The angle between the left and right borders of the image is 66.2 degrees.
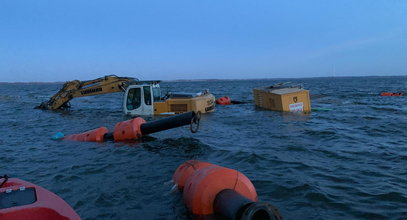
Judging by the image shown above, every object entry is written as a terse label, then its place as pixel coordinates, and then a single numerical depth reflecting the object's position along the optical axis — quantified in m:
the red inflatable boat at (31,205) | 3.45
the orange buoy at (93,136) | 10.76
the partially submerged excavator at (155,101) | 16.30
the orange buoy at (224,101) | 24.85
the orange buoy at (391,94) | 29.18
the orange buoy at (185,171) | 5.55
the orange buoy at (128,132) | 10.48
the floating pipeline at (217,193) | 3.77
